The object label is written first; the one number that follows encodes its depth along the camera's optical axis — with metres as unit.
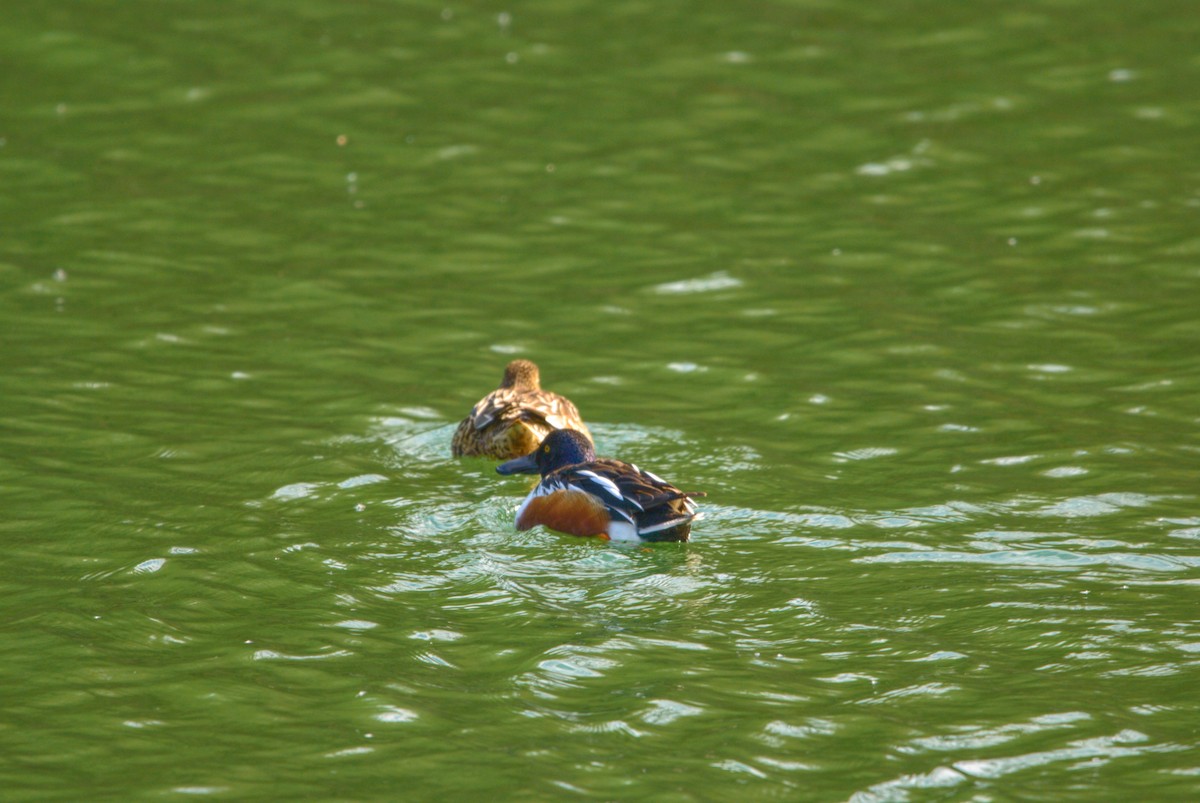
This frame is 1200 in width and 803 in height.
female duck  23.27
